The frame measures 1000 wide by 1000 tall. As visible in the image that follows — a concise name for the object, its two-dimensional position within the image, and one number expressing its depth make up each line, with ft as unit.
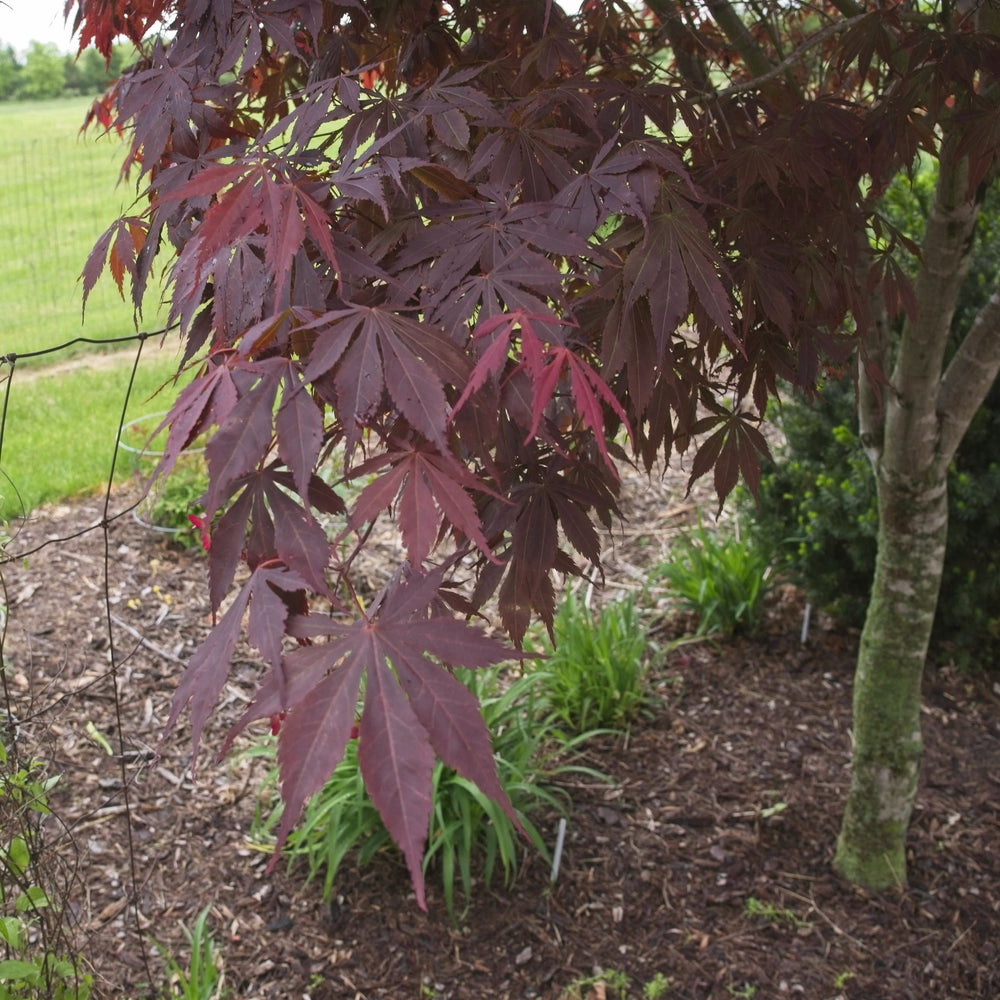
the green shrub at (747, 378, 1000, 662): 10.83
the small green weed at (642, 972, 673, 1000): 7.55
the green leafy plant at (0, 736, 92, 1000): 5.53
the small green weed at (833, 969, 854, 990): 7.57
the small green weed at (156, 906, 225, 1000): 7.14
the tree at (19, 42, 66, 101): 71.72
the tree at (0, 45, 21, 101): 67.10
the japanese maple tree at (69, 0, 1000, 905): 3.23
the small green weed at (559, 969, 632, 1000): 7.64
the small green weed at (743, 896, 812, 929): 8.23
